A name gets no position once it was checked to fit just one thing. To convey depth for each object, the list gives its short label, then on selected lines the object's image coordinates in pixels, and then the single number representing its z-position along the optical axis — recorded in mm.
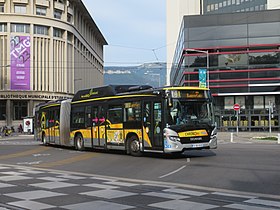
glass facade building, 50656
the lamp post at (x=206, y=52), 48219
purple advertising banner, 71000
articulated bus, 16594
